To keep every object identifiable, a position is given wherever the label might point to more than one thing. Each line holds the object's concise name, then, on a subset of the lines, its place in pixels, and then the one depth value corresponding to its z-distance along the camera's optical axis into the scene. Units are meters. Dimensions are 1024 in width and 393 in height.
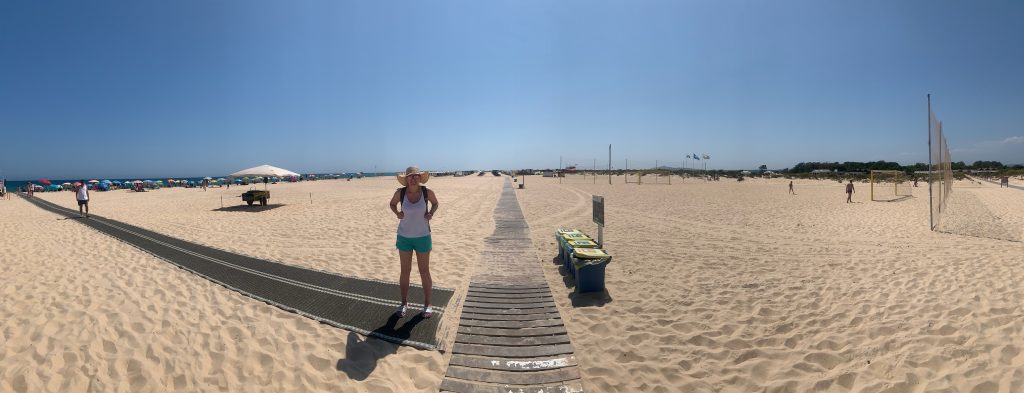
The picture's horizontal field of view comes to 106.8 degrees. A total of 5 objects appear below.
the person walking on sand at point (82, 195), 14.27
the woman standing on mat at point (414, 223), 4.45
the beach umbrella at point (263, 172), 18.59
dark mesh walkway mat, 4.40
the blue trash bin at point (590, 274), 5.43
